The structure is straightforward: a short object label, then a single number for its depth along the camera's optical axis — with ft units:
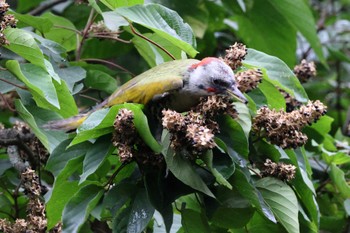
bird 16.37
